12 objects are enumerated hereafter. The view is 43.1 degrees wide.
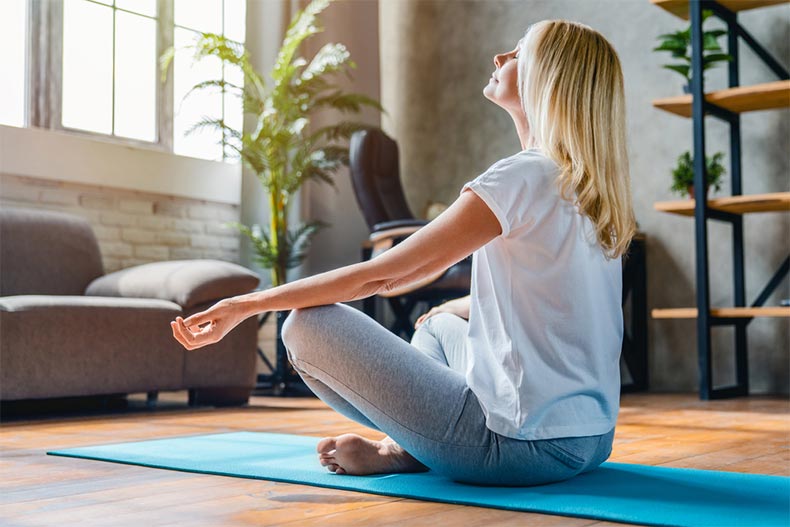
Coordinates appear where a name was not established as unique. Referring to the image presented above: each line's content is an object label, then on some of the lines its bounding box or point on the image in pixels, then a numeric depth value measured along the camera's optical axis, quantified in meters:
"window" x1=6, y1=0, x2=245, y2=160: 4.18
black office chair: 4.02
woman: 1.47
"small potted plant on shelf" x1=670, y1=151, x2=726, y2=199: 4.15
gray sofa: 3.12
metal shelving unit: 3.87
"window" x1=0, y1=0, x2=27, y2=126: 4.09
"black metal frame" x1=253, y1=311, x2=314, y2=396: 4.23
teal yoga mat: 1.40
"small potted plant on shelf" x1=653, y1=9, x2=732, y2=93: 4.10
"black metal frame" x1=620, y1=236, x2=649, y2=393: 4.54
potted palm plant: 4.41
